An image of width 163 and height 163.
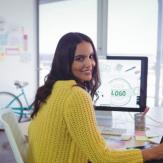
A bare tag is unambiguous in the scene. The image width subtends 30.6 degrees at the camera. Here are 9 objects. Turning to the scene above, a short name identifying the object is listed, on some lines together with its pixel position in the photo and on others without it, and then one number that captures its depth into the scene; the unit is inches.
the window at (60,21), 180.9
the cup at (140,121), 70.6
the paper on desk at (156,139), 63.4
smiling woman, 44.9
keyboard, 69.3
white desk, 62.7
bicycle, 182.2
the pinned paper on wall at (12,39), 177.8
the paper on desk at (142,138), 65.1
